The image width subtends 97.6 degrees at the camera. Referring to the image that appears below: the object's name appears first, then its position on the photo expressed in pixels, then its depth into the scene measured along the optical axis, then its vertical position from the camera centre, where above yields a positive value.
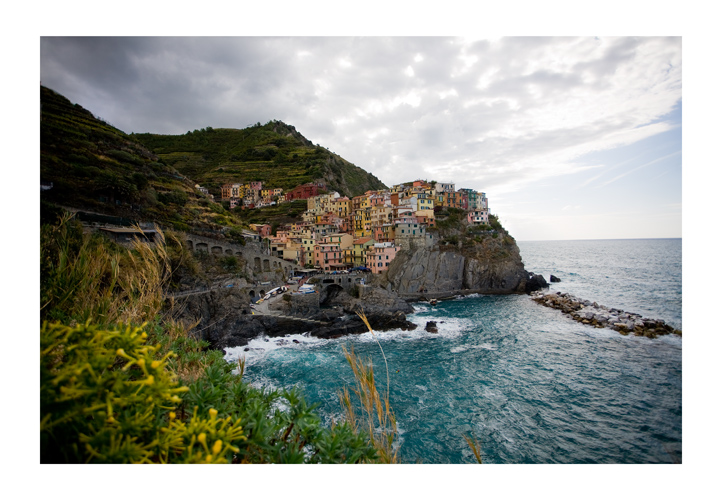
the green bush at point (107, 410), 7.98 -3.90
